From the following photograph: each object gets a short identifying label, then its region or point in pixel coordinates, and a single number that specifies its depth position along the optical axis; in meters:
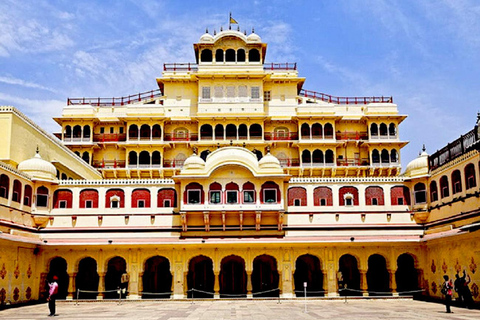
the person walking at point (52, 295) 24.23
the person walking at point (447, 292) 25.37
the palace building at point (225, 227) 34.94
